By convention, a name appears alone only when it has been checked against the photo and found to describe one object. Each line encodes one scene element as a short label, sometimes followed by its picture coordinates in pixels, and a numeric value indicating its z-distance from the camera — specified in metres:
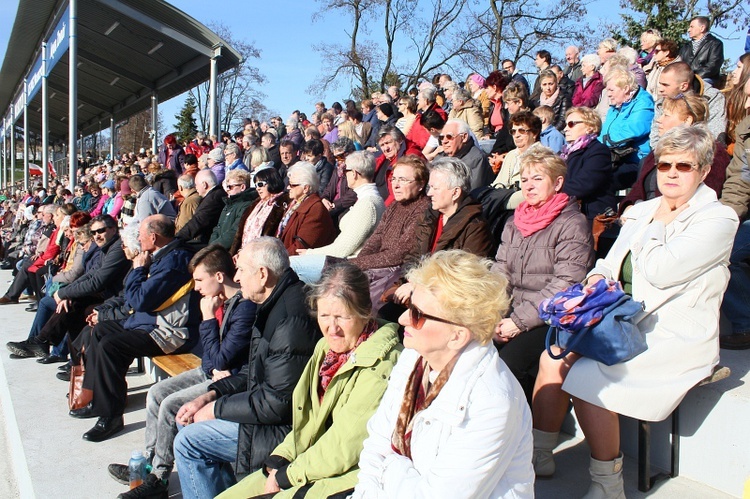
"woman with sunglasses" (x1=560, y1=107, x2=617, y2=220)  4.50
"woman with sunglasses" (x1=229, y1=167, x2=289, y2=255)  6.32
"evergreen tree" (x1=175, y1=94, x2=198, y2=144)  46.87
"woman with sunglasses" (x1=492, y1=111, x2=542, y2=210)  5.00
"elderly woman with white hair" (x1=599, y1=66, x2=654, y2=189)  4.98
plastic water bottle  3.66
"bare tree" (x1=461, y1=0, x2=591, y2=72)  25.83
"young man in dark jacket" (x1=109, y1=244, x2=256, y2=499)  3.85
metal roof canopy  14.21
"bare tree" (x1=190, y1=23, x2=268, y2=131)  43.69
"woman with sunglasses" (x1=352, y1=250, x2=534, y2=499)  1.92
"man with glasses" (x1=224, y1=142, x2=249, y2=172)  9.47
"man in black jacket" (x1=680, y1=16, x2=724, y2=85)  7.77
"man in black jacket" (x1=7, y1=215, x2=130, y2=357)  6.33
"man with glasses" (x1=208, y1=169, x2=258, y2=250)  6.98
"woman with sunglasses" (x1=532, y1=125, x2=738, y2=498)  2.74
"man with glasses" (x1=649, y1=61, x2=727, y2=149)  4.77
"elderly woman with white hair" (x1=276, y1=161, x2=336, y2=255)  5.71
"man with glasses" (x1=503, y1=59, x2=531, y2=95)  12.45
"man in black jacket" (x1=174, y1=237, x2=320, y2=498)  3.17
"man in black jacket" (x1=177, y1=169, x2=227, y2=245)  7.67
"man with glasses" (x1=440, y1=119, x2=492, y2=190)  5.48
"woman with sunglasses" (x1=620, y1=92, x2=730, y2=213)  3.83
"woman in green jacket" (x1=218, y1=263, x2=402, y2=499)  2.69
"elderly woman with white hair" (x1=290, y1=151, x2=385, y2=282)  5.19
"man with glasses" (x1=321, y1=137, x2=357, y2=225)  7.01
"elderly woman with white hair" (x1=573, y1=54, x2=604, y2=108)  8.16
